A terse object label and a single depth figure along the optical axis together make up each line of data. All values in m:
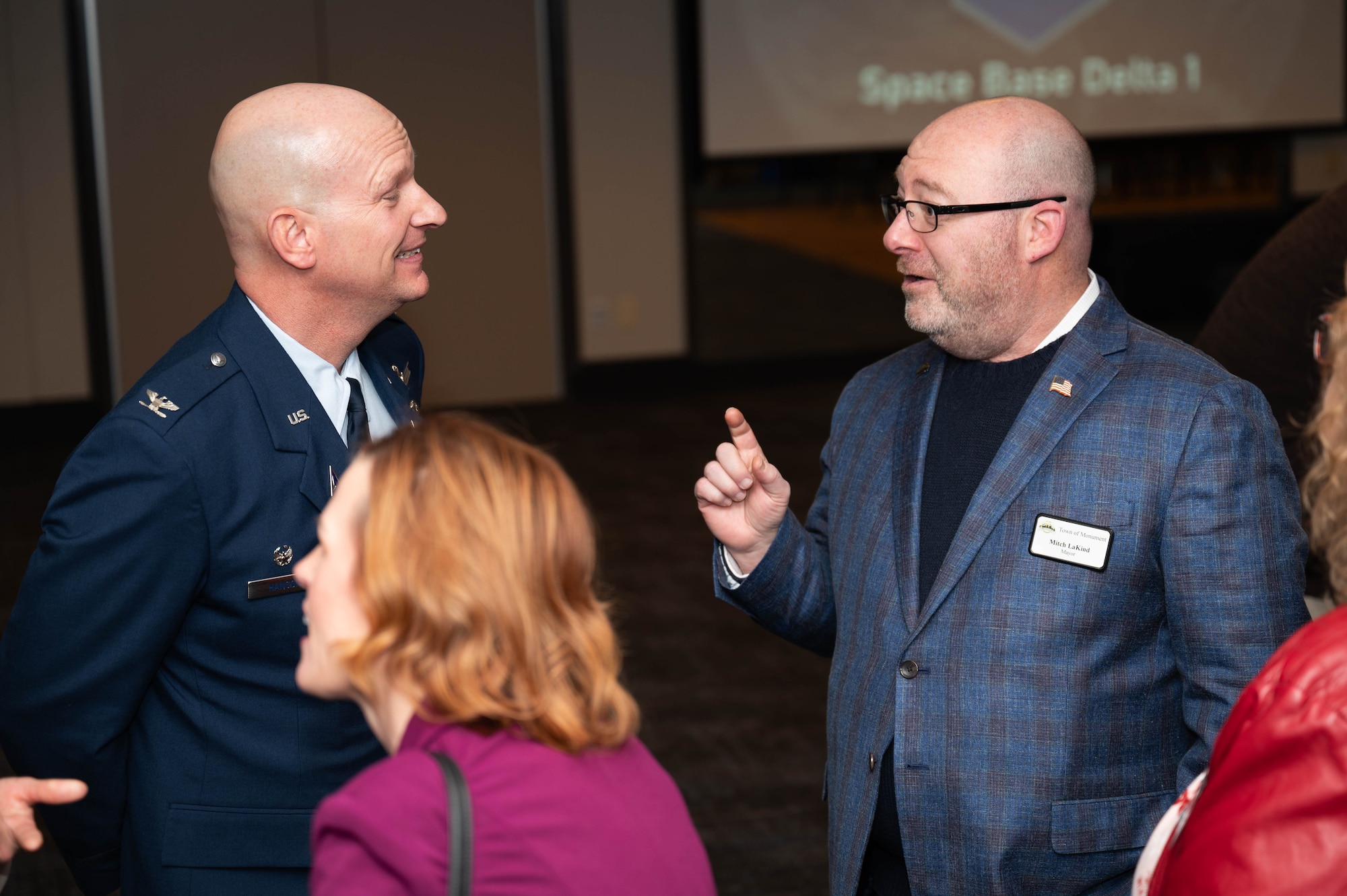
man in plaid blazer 2.36
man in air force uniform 2.30
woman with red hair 1.93
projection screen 8.87
